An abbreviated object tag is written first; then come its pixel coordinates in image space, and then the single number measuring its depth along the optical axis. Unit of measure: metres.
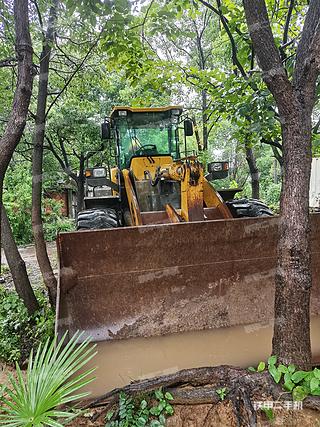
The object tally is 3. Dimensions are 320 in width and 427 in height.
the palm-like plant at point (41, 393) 1.37
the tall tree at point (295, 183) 2.18
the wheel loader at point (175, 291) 2.80
